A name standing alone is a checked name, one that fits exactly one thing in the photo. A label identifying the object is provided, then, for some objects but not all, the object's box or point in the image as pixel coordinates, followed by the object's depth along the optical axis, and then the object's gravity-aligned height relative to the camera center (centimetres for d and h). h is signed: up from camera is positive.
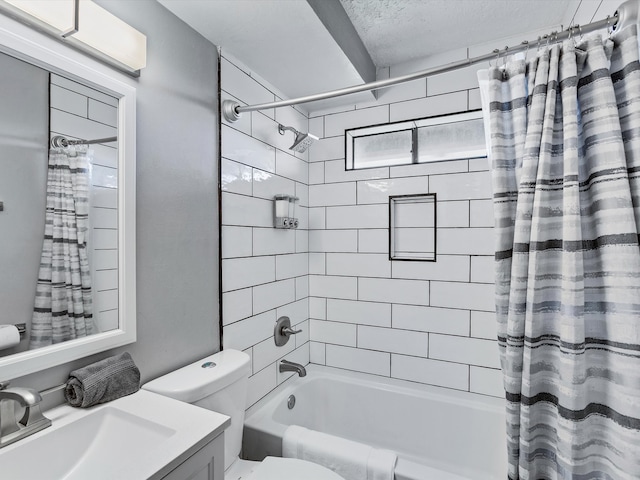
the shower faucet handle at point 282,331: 198 -55
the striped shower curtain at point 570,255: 88 -4
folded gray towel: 97 -44
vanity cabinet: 81 -59
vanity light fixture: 91 +65
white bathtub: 175 -104
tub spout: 195 -76
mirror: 88 +12
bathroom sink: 80 -54
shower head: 184 +57
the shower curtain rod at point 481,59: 88 +62
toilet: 119 -61
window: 200 +65
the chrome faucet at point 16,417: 78 -47
